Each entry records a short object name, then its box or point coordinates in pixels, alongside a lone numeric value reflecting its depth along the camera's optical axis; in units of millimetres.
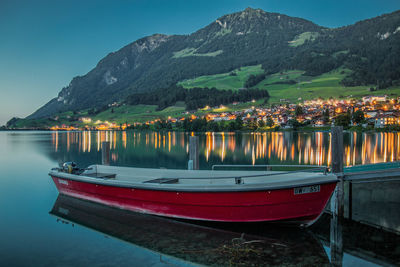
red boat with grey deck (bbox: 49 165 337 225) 9219
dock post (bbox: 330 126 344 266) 10047
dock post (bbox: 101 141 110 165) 16938
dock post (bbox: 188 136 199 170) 14023
